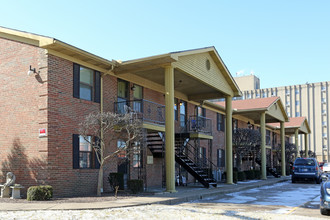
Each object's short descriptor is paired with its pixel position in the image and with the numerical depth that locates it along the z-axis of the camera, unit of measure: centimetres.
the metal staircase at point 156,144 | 1836
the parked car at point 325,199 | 1043
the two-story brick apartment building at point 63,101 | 1360
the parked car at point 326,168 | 3578
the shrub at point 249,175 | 2726
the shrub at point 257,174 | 2873
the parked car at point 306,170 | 2528
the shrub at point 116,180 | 1550
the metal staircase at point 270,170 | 3203
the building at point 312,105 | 8481
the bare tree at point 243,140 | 2683
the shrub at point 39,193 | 1214
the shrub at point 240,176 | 2511
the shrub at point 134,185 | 1473
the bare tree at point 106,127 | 1400
